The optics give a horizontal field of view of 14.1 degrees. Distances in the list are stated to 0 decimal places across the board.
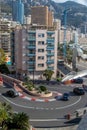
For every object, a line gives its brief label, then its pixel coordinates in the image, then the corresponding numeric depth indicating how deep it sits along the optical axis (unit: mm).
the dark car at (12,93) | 51875
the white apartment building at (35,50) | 72062
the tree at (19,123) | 32281
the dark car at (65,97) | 51478
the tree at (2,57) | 86500
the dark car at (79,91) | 55231
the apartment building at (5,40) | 124131
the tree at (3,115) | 32197
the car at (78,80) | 67656
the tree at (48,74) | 70262
